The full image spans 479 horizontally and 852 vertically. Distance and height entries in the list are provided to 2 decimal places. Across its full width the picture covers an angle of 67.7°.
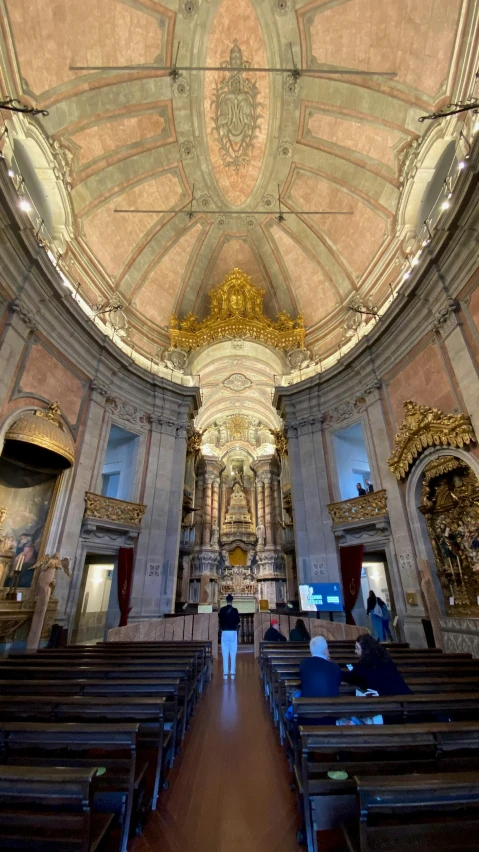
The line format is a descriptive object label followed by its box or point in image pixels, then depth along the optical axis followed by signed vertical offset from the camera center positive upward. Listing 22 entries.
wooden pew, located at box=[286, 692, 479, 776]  2.40 -0.66
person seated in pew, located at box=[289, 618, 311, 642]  6.82 -0.53
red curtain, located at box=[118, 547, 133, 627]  9.56 +0.61
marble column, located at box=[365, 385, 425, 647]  8.14 +1.07
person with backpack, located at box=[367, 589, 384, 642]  8.80 -0.33
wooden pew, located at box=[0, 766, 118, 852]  1.35 -0.75
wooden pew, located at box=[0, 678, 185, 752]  3.00 -0.65
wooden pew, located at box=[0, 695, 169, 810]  2.41 -0.65
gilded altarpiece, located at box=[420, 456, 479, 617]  6.97 +1.43
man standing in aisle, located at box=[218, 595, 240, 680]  7.01 -0.53
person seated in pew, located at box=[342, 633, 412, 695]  2.77 -0.50
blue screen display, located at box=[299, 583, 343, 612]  9.34 +0.11
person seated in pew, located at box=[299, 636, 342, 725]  2.72 -0.51
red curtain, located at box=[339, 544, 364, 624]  9.86 +0.75
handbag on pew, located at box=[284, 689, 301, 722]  2.66 -0.75
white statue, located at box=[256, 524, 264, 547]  23.11 +4.11
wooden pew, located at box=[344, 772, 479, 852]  1.37 -0.76
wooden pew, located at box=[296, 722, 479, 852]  1.86 -0.78
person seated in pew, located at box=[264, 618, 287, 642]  6.95 -0.56
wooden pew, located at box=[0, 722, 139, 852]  1.88 -0.67
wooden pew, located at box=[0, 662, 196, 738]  3.77 -0.66
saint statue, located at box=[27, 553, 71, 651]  6.97 +0.31
